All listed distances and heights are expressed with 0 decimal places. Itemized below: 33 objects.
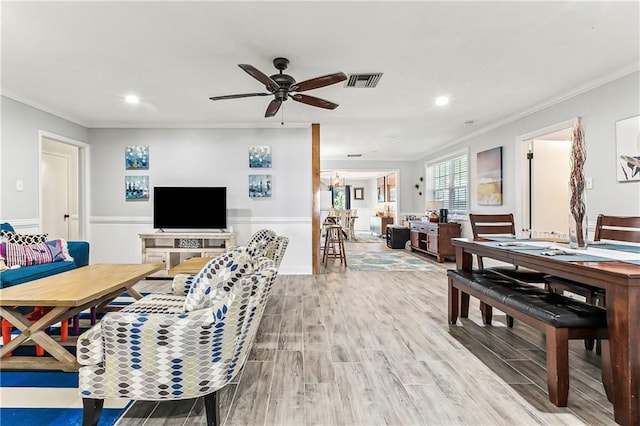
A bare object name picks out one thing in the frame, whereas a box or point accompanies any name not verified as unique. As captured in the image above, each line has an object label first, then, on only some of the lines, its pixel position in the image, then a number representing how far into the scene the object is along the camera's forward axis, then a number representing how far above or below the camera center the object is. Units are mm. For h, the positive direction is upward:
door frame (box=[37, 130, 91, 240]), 5426 +347
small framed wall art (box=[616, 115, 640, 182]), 3189 +591
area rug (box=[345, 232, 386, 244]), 10328 -991
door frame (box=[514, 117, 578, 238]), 4934 +385
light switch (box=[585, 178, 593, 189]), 3715 +281
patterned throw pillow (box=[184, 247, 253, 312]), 1572 -344
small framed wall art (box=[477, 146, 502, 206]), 5464 +545
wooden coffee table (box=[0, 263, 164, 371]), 2074 -642
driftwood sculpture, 2301 +140
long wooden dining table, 1546 -542
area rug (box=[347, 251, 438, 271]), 5895 -1054
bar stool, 6270 -615
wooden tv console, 5082 -556
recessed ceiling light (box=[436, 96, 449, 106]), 4176 +1421
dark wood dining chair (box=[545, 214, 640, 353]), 2357 -262
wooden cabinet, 6525 -594
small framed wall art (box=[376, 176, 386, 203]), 12469 +762
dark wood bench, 1768 -630
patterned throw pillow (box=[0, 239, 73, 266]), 3392 -451
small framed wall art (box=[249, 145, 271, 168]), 5473 +880
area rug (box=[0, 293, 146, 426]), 1668 -1053
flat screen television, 5250 +34
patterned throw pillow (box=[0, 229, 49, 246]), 3560 -300
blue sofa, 3086 -600
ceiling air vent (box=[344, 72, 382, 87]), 3428 +1399
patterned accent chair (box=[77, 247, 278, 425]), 1468 -623
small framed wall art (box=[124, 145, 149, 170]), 5461 +892
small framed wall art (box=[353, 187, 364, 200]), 14664 +724
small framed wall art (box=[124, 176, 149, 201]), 5473 +394
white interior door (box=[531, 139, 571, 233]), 5055 +359
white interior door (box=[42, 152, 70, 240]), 5879 +309
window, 6902 +612
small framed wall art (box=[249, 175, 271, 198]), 5480 +407
